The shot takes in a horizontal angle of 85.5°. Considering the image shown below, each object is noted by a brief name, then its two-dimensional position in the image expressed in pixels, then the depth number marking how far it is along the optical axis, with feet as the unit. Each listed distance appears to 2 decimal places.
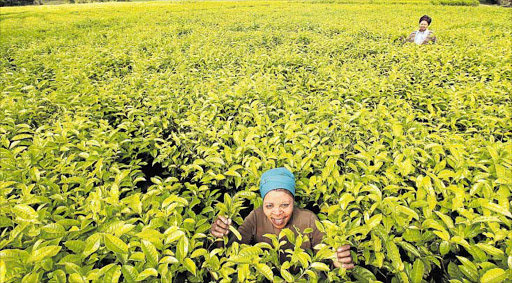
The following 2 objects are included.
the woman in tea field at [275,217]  6.23
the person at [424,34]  24.25
